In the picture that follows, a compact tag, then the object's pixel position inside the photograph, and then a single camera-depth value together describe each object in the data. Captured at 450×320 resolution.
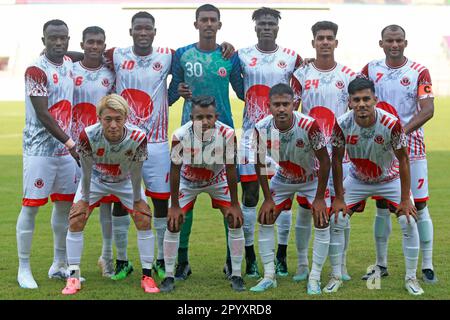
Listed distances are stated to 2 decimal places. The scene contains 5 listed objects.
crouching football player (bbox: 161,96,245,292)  5.90
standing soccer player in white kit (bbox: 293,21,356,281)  6.43
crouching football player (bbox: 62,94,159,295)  5.82
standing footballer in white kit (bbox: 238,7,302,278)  6.63
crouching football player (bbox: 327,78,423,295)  5.78
